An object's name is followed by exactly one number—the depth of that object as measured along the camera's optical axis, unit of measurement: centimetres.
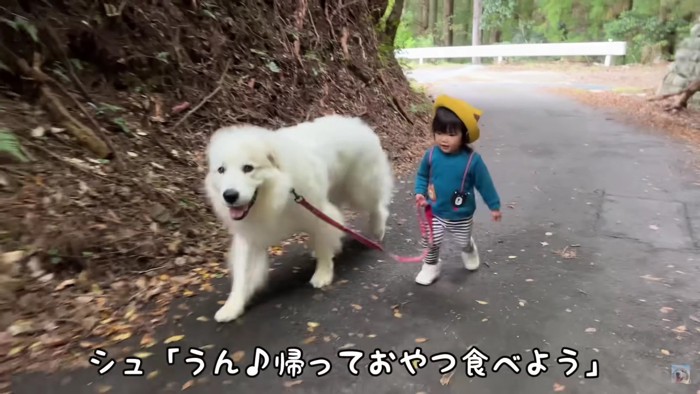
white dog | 341
